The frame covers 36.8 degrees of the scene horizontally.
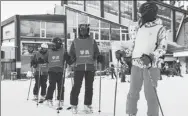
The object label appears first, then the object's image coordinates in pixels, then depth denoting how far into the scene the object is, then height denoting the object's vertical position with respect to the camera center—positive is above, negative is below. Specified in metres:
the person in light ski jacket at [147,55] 3.64 +0.00
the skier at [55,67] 6.65 -0.28
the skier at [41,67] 7.77 -0.33
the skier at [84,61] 5.40 -0.11
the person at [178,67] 25.09 -1.11
